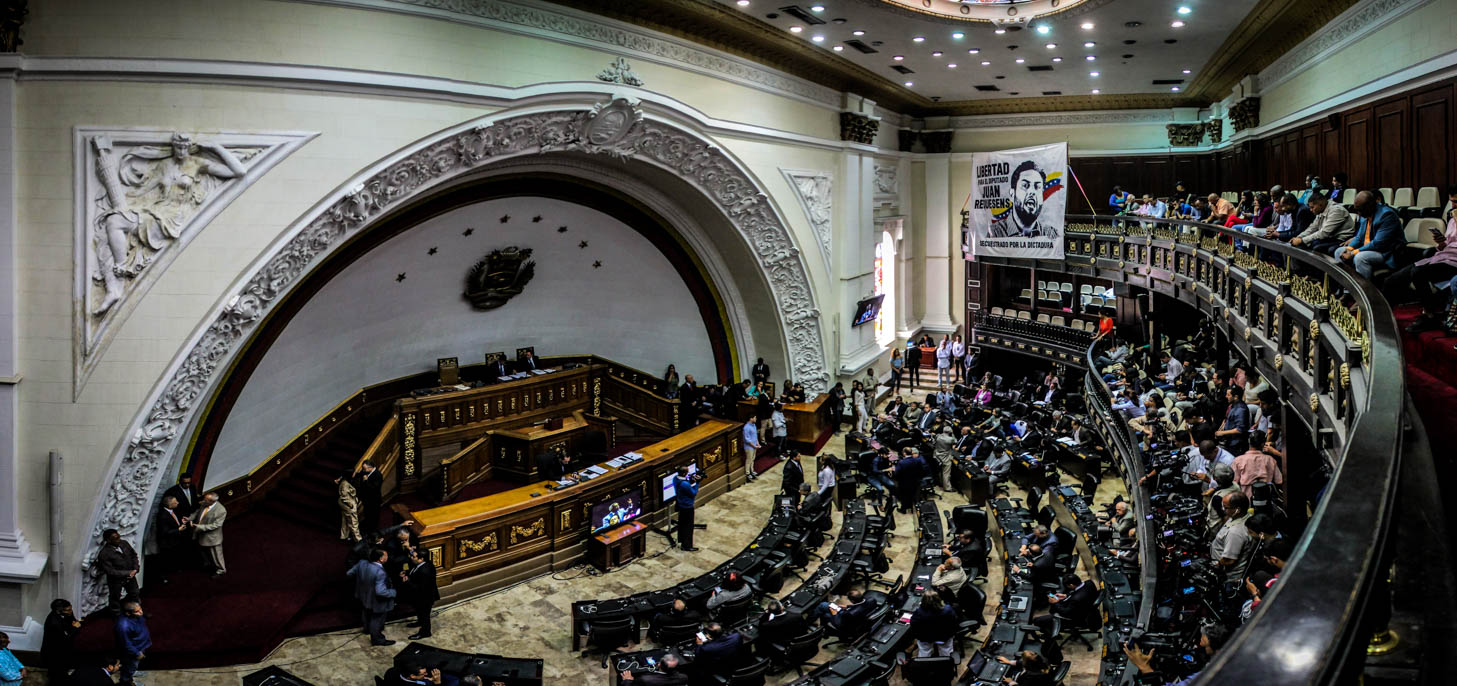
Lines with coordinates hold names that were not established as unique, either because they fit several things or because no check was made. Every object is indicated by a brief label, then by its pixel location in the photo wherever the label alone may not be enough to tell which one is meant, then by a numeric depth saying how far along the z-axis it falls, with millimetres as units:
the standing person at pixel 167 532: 10867
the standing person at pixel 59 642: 8281
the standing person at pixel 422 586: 10078
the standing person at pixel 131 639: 8445
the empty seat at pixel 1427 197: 9568
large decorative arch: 9742
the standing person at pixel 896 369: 22688
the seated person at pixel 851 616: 9672
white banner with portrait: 18188
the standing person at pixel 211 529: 11055
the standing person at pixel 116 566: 9500
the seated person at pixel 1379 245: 6984
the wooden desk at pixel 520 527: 11344
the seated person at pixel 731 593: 10109
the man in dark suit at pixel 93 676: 7602
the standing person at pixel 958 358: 23453
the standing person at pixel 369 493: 12516
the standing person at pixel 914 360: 23297
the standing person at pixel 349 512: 12312
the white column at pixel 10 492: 9047
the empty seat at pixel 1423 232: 8352
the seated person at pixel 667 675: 8211
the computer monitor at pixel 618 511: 12477
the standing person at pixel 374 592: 9828
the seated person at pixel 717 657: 8609
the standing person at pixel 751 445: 16145
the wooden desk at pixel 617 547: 12367
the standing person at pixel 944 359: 22859
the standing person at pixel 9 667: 7512
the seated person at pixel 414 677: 8102
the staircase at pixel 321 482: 13203
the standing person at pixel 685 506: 12969
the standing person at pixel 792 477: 13867
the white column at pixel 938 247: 25094
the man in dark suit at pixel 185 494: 11117
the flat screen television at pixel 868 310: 20391
